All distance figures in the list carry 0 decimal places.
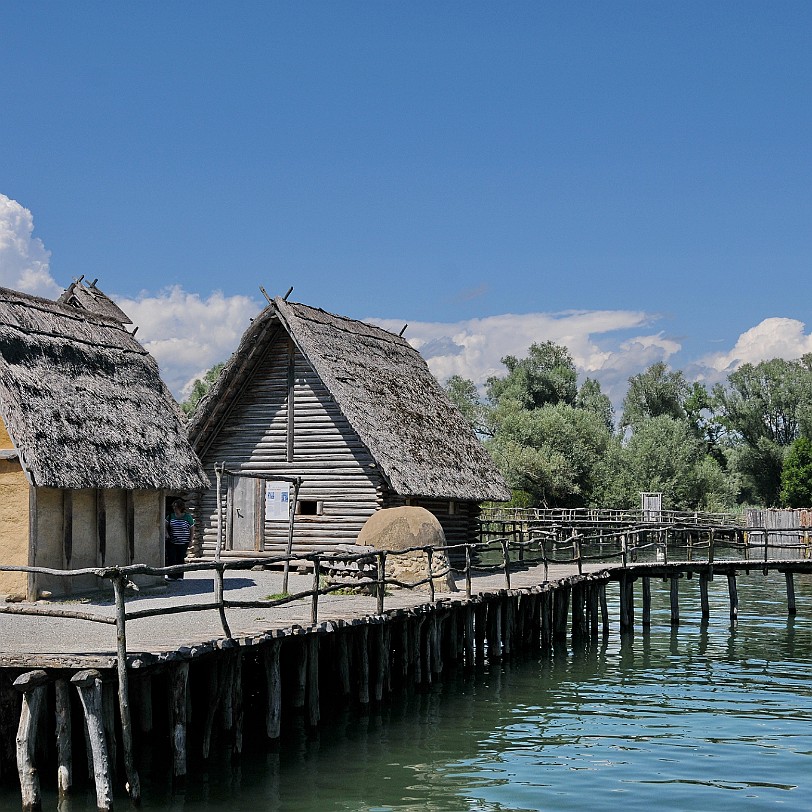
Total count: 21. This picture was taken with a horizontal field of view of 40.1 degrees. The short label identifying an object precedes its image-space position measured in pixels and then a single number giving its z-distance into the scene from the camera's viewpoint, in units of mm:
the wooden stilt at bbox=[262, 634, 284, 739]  14289
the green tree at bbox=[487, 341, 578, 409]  80562
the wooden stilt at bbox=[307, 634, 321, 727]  15414
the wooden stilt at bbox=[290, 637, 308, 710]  15602
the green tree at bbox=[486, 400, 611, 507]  64250
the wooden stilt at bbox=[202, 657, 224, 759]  13242
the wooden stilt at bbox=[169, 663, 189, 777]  12211
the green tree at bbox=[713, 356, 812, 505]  74875
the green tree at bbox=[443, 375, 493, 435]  78375
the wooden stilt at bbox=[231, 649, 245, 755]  13562
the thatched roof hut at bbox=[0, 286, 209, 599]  17609
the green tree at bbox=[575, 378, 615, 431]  92312
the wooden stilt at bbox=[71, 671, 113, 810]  10820
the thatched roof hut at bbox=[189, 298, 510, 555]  26234
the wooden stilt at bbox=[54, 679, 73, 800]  11195
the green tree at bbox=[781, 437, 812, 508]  65125
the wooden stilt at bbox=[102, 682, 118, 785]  11406
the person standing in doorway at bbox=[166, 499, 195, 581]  22062
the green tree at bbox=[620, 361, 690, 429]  86250
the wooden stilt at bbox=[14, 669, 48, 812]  10805
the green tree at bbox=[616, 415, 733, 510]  68438
